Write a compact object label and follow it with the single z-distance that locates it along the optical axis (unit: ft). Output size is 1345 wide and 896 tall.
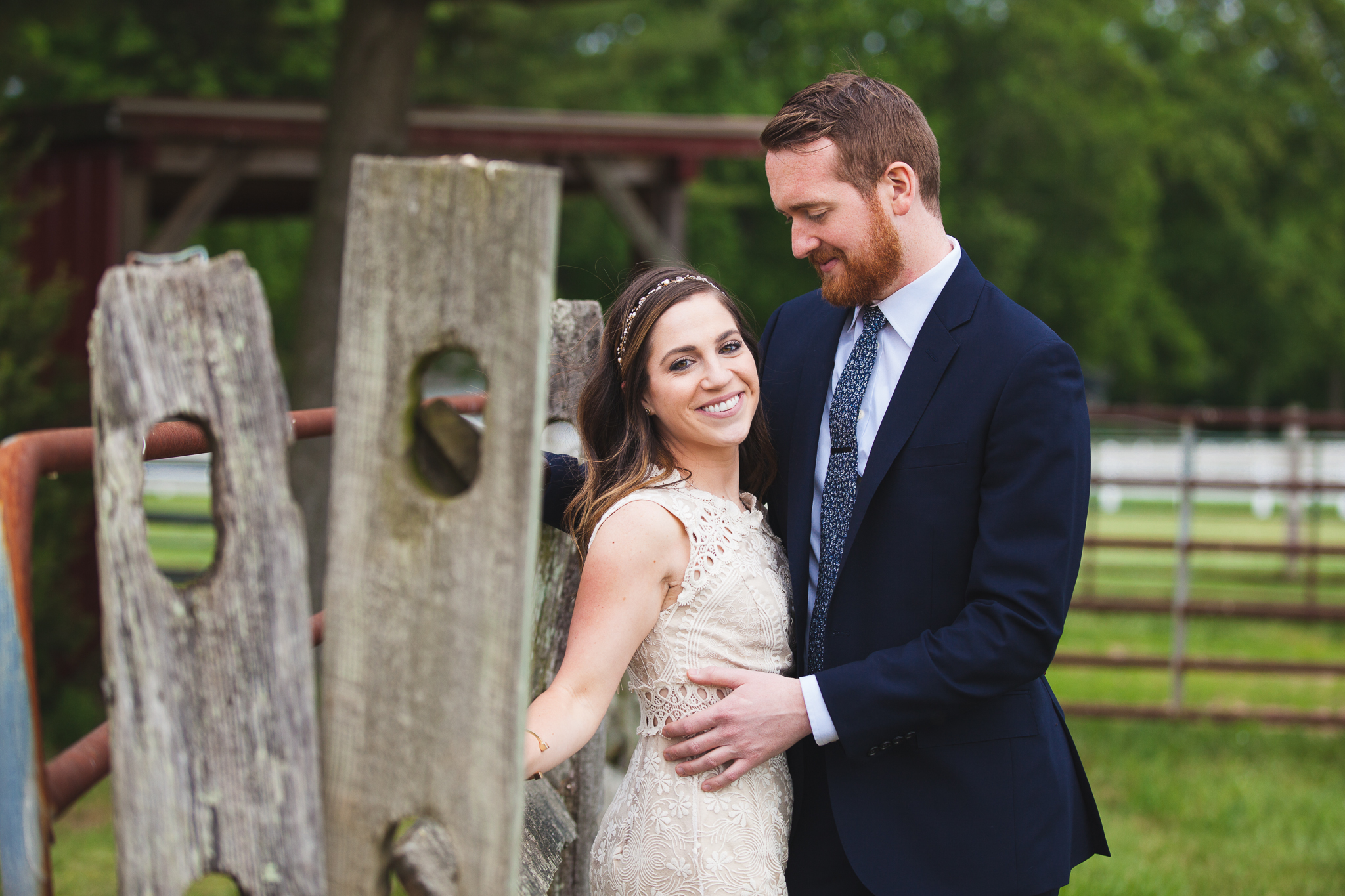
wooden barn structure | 23.99
